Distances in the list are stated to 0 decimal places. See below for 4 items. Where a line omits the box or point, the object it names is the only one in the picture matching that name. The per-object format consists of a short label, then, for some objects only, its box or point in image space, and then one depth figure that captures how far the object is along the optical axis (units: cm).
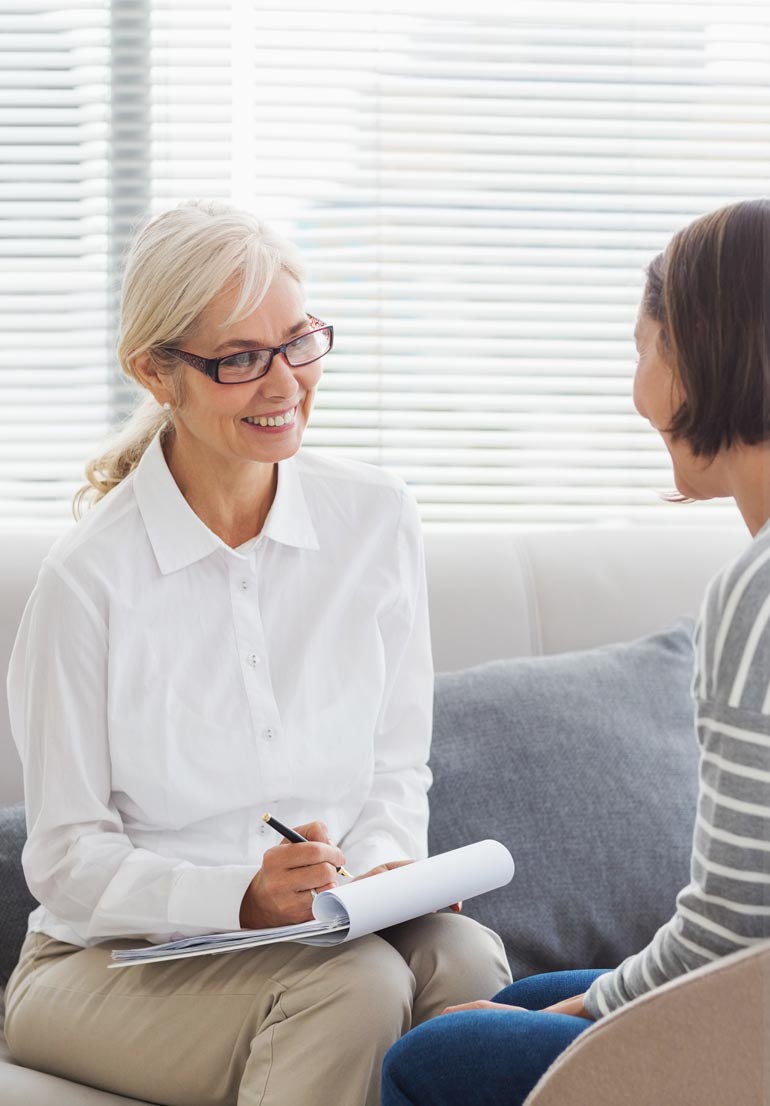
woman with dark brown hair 252
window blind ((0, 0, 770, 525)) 376
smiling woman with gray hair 290
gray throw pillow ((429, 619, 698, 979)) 320
